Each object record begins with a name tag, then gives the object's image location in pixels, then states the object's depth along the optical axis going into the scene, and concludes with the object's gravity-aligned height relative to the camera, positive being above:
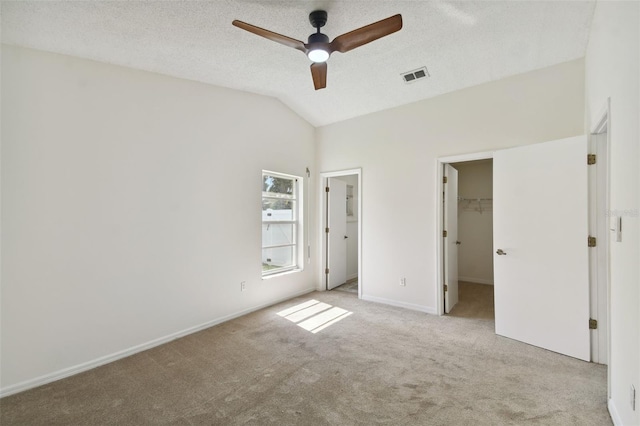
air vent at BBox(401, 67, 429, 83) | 3.33 +1.67
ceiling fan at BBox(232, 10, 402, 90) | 2.01 +1.36
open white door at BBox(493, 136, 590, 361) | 2.67 -0.35
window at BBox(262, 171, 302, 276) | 4.34 -0.15
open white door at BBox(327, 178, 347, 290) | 5.11 -0.39
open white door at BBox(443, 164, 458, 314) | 3.88 -0.40
